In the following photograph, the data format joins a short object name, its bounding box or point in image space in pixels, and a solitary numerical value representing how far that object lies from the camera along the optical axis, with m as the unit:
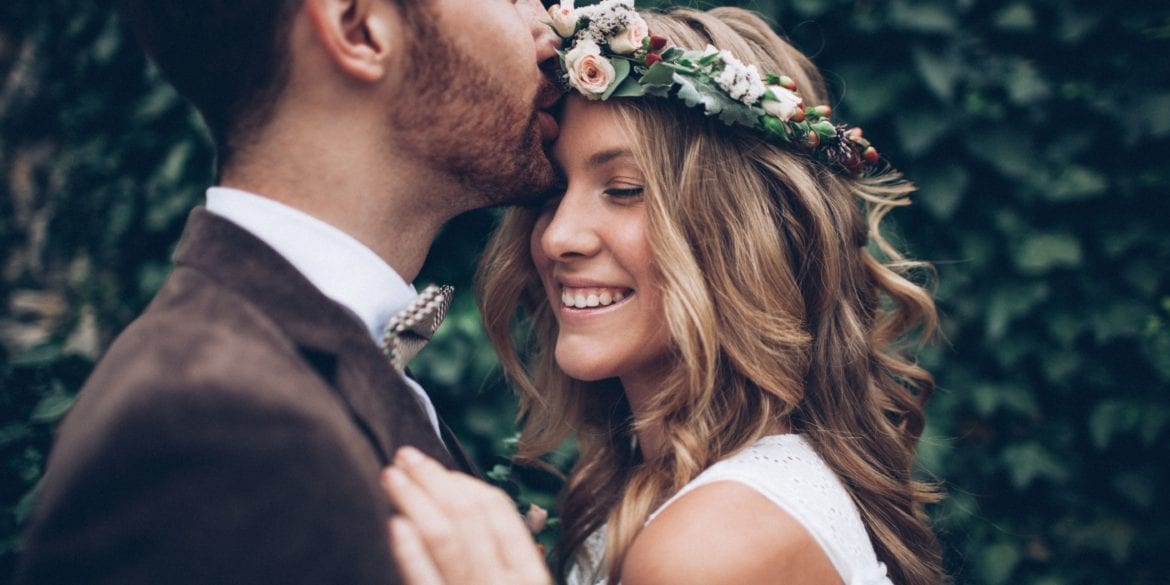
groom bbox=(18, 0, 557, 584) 1.09
